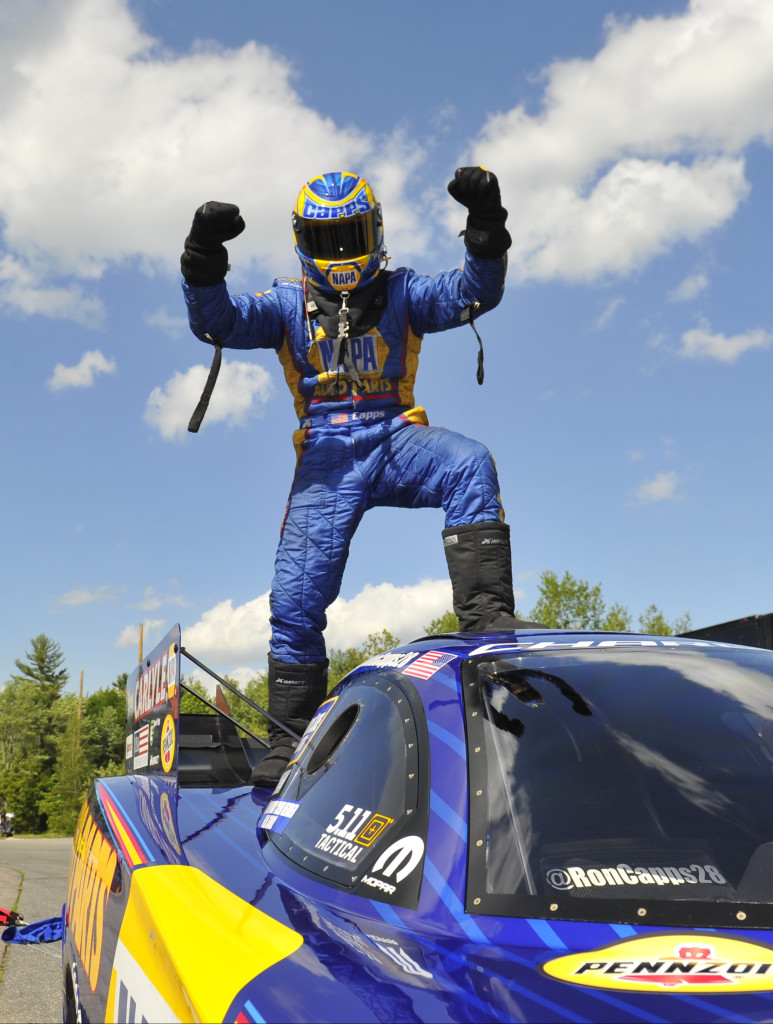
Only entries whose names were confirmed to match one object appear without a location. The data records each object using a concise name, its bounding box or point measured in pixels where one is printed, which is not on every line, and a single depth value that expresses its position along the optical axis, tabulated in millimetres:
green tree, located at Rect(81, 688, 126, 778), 60344
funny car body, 1038
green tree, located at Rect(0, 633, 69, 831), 57688
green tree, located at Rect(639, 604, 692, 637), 33531
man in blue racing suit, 3621
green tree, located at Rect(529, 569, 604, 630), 31328
